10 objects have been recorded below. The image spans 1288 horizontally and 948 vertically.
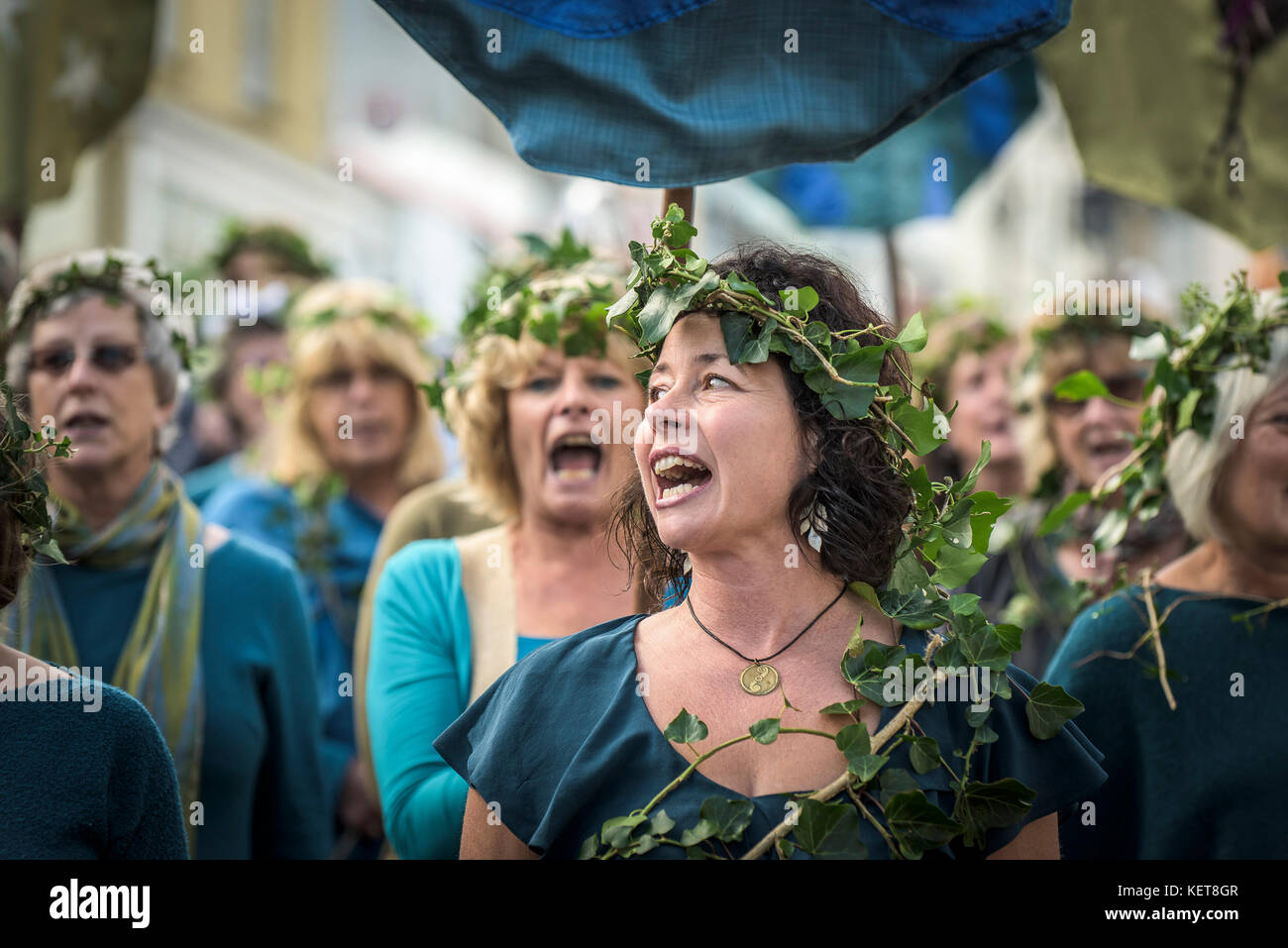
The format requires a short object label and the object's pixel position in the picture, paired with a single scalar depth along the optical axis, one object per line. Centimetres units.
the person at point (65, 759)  282
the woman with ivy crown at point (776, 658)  263
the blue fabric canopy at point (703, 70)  342
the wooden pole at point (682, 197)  361
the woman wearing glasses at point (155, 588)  425
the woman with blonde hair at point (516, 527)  390
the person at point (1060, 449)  556
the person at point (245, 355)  762
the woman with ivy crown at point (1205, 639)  372
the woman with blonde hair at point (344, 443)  639
